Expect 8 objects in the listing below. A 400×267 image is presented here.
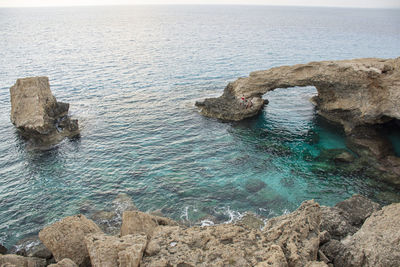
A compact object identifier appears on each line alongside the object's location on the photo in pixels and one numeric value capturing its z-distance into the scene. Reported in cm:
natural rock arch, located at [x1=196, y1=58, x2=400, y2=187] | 2956
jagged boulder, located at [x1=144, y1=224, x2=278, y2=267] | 1138
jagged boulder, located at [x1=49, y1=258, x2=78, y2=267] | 1274
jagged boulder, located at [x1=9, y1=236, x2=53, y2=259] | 1823
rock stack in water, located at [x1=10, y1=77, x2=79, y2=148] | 3519
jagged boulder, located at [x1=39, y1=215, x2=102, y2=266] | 1526
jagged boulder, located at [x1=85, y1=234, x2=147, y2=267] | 1153
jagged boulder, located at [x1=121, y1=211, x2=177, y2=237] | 1656
